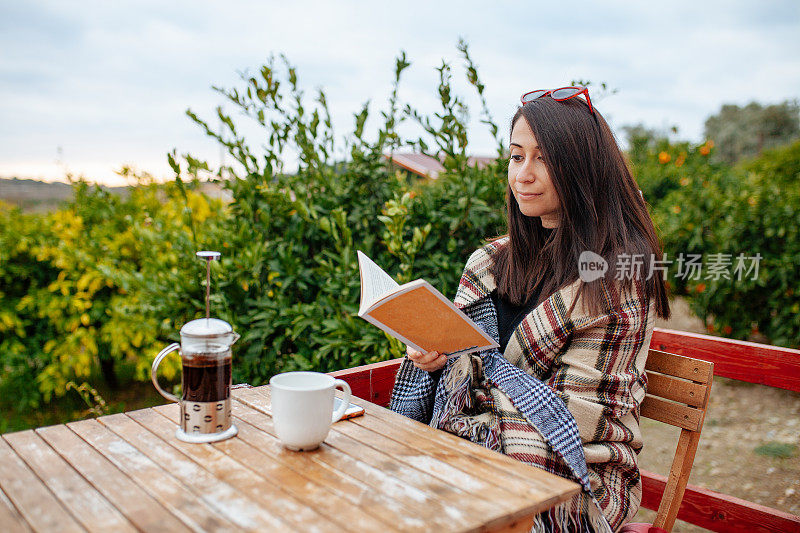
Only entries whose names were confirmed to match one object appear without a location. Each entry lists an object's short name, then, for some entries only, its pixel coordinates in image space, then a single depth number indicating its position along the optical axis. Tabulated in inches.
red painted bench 78.0
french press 49.6
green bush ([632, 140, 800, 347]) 166.7
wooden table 37.2
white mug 47.2
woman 63.7
